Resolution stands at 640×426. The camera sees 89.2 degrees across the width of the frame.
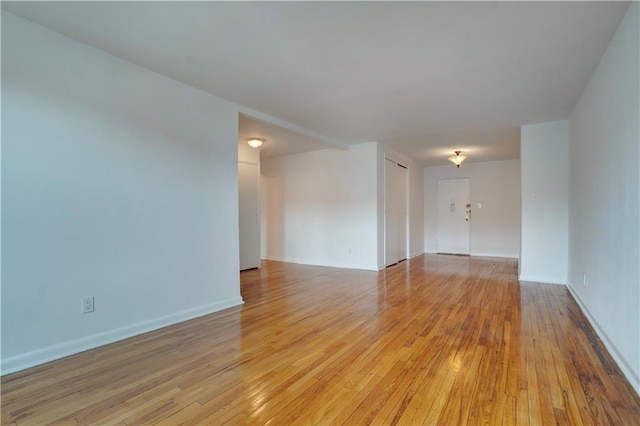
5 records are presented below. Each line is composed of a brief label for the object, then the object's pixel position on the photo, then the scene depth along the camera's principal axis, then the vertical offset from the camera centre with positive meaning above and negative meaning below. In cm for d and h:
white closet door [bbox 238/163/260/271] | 633 -11
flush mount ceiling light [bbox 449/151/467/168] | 691 +115
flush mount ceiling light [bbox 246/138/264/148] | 548 +120
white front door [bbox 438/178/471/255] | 848 -13
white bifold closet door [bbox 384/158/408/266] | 654 -2
